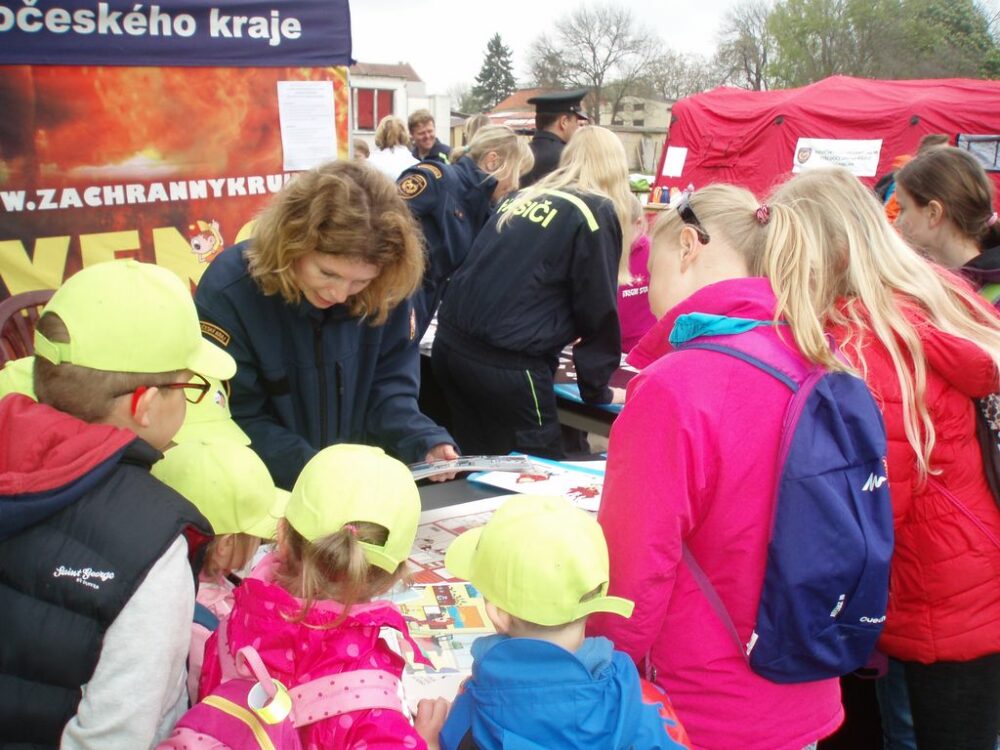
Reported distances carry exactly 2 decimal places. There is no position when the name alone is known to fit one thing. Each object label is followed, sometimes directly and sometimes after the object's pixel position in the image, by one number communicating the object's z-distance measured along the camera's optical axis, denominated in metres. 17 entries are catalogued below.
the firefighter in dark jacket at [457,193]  4.05
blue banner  3.27
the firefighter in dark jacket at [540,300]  3.17
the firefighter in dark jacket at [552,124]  5.04
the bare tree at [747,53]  40.22
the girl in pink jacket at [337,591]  1.25
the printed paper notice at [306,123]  4.09
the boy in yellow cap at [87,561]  1.12
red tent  11.81
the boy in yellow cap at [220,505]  1.49
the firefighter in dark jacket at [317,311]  2.05
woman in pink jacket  1.32
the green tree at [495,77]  68.94
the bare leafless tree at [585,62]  50.34
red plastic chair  2.85
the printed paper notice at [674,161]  15.80
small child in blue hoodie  1.18
